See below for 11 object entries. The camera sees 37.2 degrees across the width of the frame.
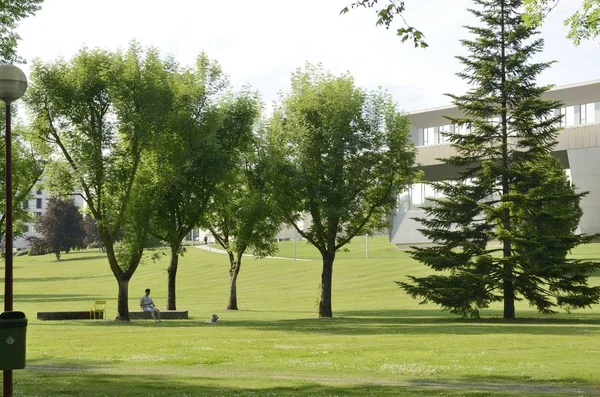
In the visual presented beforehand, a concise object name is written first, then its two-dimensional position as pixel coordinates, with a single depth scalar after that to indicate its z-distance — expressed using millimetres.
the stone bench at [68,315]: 40688
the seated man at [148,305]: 40466
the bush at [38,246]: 129388
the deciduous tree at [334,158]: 41906
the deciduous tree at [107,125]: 38125
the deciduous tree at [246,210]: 45250
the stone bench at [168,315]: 41875
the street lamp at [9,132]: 13438
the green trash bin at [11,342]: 12781
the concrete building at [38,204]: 188850
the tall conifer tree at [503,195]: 39188
